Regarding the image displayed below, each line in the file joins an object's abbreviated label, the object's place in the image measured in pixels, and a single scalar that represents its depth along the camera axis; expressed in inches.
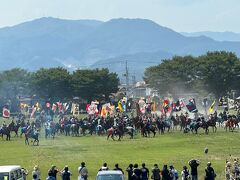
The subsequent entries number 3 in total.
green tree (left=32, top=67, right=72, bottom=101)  5506.9
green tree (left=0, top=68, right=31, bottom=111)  5642.2
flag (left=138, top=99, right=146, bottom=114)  3138.3
